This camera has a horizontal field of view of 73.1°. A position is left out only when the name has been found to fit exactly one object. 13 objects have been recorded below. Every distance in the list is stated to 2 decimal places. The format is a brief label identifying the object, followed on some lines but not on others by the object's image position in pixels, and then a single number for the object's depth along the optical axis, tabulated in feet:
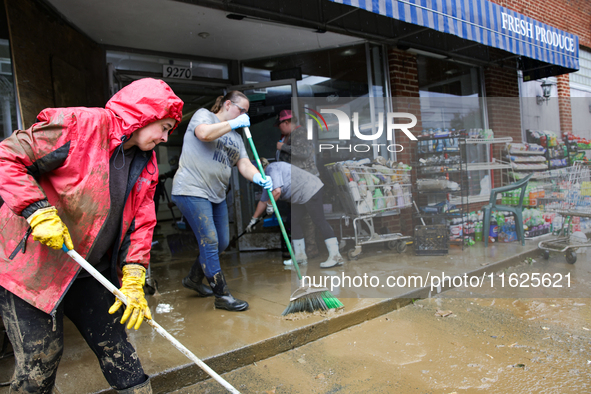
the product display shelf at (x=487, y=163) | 20.33
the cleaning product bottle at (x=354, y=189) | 16.93
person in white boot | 15.42
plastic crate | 18.31
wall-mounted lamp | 29.35
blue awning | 15.92
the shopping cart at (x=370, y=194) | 16.81
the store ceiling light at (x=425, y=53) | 22.36
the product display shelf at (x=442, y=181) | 19.60
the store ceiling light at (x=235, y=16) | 15.92
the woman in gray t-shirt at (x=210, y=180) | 11.39
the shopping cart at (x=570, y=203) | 18.25
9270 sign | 19.54
